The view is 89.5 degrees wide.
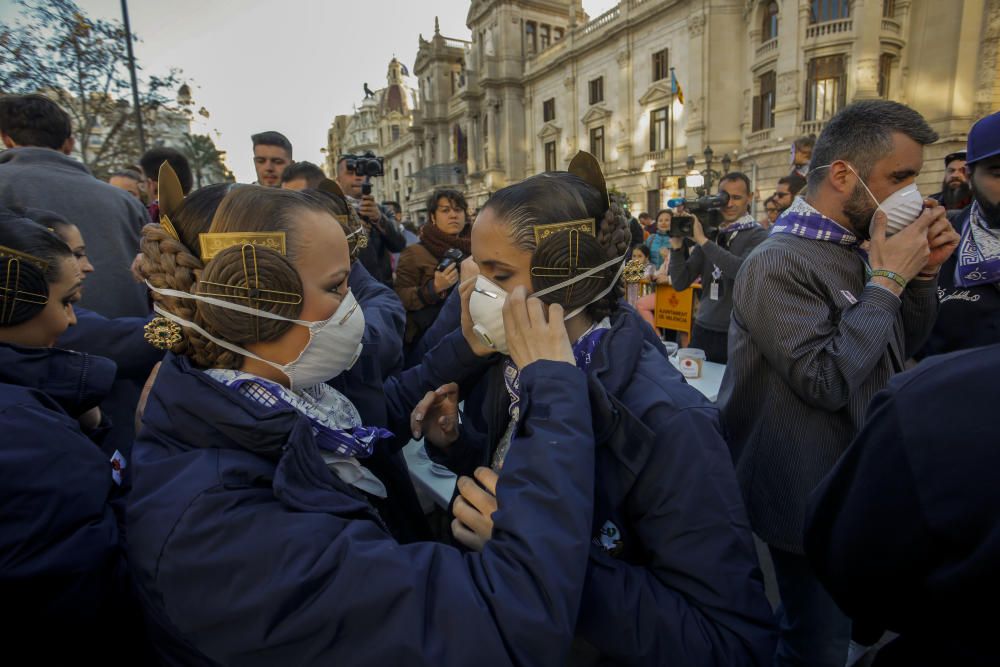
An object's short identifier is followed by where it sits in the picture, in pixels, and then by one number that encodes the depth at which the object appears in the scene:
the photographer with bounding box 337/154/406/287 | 4.50
